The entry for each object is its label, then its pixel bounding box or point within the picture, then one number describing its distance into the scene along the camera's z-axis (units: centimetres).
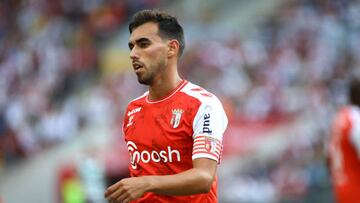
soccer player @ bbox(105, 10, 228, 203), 1124
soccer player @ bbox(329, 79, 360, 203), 1644
